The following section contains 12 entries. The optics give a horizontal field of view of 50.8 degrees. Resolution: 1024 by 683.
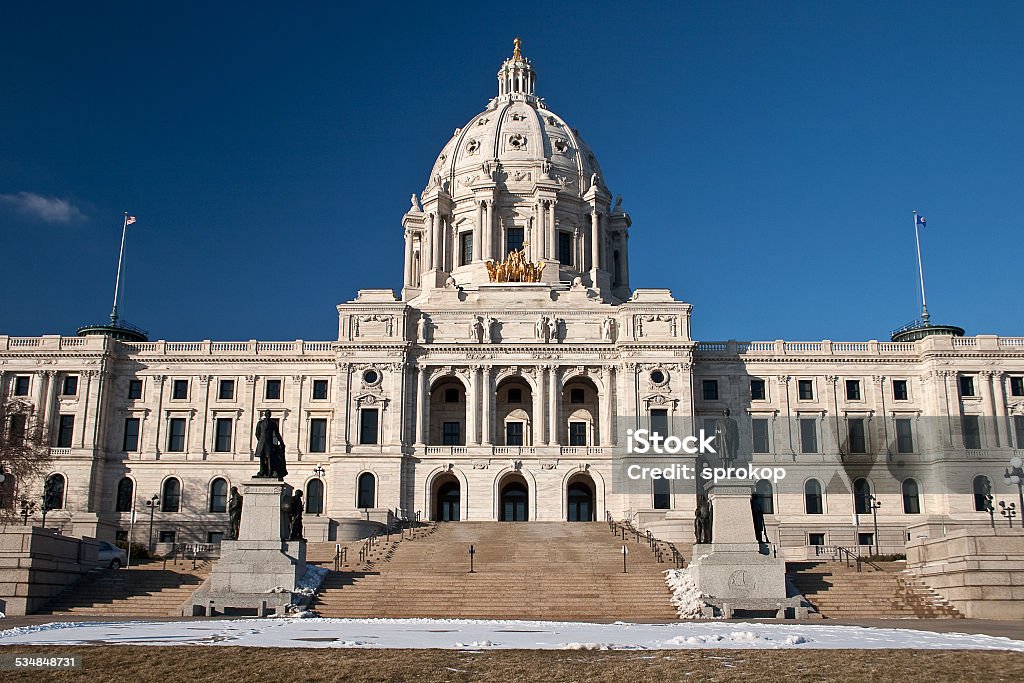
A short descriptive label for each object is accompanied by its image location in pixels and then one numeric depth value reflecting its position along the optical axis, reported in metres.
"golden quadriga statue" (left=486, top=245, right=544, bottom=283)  82.81
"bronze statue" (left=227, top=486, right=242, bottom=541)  40.22
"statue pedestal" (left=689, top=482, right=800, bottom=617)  36.19
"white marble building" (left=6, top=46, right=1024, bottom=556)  72.44
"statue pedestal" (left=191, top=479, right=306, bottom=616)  36.00
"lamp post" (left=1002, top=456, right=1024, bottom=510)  41.22
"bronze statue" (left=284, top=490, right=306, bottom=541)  38.66
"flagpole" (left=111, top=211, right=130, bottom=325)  81.62
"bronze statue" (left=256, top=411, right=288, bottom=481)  39.16
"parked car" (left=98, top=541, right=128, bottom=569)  46.25
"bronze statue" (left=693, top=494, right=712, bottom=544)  38.50
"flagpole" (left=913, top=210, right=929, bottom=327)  85.91
